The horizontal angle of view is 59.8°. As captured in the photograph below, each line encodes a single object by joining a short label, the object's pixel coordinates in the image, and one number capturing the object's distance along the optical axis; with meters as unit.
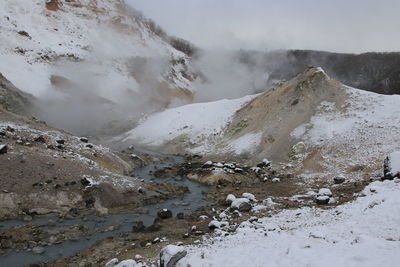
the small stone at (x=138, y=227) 18.44
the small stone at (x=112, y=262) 13.90
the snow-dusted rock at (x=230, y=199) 22.62
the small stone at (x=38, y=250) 15.54
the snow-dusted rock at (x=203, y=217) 19.88
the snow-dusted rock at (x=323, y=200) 20.42
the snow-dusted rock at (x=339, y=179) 26.45
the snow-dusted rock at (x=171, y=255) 12.77
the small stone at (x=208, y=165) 33.42
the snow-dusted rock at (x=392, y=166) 20.31
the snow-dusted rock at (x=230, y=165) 32.36
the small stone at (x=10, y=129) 26.18
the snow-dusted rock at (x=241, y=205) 20.77
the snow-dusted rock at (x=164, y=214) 20.62
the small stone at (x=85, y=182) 22.64
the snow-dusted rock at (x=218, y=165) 32.91
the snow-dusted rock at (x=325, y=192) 21.73
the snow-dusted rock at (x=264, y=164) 33.43
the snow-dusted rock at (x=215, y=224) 17.84
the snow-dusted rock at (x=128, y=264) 13.39
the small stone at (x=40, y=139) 26.47
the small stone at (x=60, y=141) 27.86
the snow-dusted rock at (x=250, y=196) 22.97
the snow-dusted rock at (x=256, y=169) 32.01
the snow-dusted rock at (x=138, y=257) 14.22
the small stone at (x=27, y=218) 18.75
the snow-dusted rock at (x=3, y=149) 22.52
